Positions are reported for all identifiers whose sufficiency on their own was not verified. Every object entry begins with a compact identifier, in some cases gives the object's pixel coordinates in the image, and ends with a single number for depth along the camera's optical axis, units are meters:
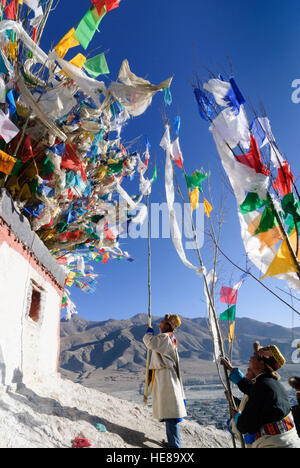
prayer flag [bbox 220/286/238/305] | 4.50
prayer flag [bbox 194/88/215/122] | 3.92
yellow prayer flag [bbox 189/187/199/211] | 4.89
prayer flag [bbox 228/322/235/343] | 3.99
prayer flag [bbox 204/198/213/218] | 5.11
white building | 4.20
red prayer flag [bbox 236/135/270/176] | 3.29
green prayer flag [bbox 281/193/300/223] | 3.10
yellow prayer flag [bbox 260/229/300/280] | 2.91
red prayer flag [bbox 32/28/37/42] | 5.45
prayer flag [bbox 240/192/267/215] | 3.21
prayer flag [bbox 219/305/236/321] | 4.21
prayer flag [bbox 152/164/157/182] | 6.80
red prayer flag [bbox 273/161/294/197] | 3.39
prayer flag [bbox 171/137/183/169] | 5.03
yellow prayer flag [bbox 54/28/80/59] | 4.84
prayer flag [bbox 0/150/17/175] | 4.07
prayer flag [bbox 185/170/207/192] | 5.01
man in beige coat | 3.59
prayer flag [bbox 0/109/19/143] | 3.88
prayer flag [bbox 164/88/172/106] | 4.99
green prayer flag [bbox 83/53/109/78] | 4.84
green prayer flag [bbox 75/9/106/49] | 4.36
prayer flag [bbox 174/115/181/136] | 5.25
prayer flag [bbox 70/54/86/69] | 5.05
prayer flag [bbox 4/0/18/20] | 4.98
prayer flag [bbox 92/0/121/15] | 4.39
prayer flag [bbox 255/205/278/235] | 3.17
